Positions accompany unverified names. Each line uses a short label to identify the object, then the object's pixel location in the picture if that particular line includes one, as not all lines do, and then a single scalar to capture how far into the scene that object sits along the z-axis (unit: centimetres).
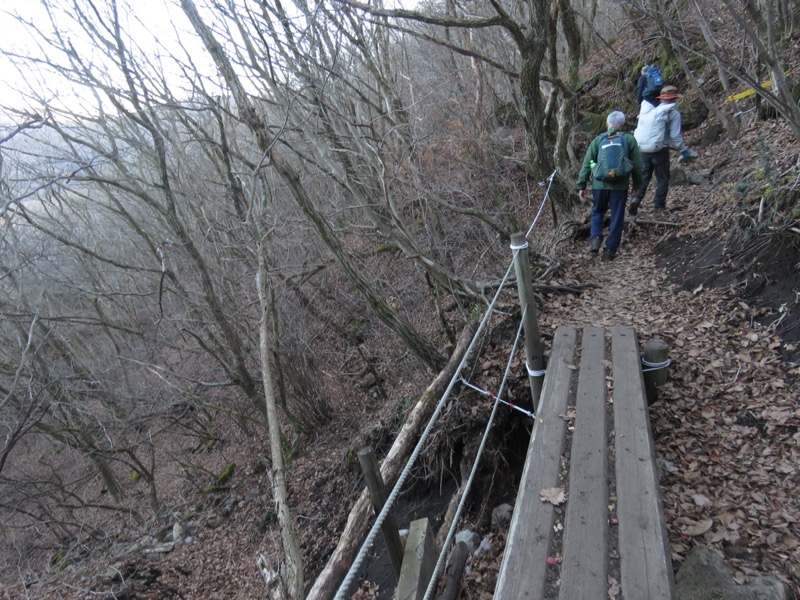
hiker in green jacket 582
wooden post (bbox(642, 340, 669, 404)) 363
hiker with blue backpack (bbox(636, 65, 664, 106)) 691
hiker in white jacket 647
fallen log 350
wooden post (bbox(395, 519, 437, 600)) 273
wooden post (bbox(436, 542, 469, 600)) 346
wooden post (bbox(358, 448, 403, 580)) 274
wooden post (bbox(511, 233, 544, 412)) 364
